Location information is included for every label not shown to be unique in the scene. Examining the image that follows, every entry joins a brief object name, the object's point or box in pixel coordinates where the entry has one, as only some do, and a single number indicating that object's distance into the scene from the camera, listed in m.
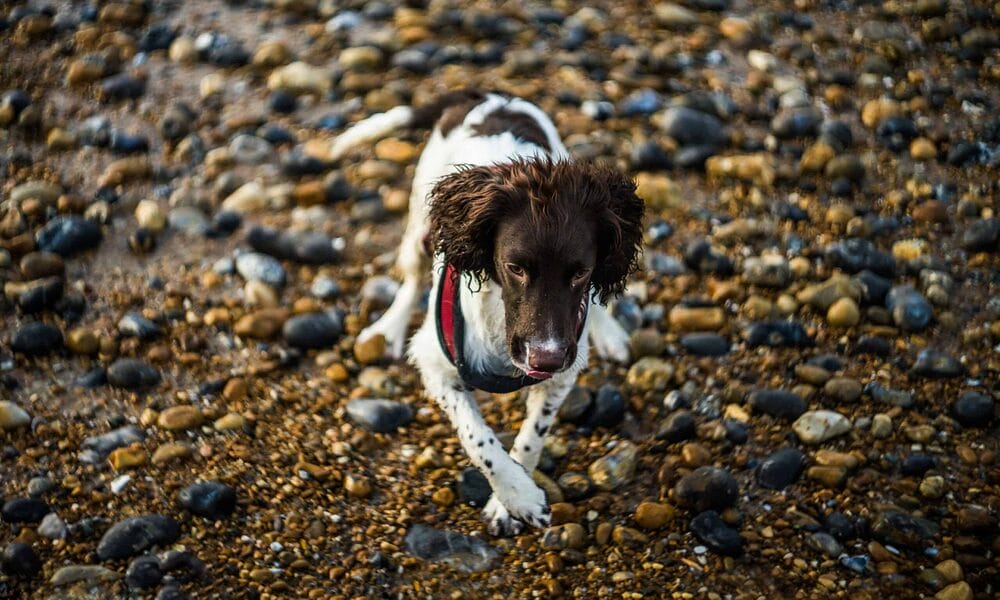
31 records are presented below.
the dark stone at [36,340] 4.15
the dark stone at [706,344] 4.23
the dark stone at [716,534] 3.37
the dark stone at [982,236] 4.60
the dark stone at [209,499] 3.46
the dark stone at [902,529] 3.36
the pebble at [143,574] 3.20
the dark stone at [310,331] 4.34
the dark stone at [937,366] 4.00
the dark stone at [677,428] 3.83
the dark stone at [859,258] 4.54
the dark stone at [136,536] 3.31
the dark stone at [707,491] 3.51
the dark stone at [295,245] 4.80
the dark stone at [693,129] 5.37
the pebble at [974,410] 3.79
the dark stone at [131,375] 4.05
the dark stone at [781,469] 3.63
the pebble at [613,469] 3.69
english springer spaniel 2.96
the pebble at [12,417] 3.80
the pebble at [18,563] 3.23
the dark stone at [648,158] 5.20
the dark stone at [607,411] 3.93
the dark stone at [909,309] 4.23
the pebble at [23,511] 3.42
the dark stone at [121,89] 5.86
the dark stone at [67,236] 4.74
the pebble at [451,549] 3.41
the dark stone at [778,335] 4.24
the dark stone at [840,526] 3.41
